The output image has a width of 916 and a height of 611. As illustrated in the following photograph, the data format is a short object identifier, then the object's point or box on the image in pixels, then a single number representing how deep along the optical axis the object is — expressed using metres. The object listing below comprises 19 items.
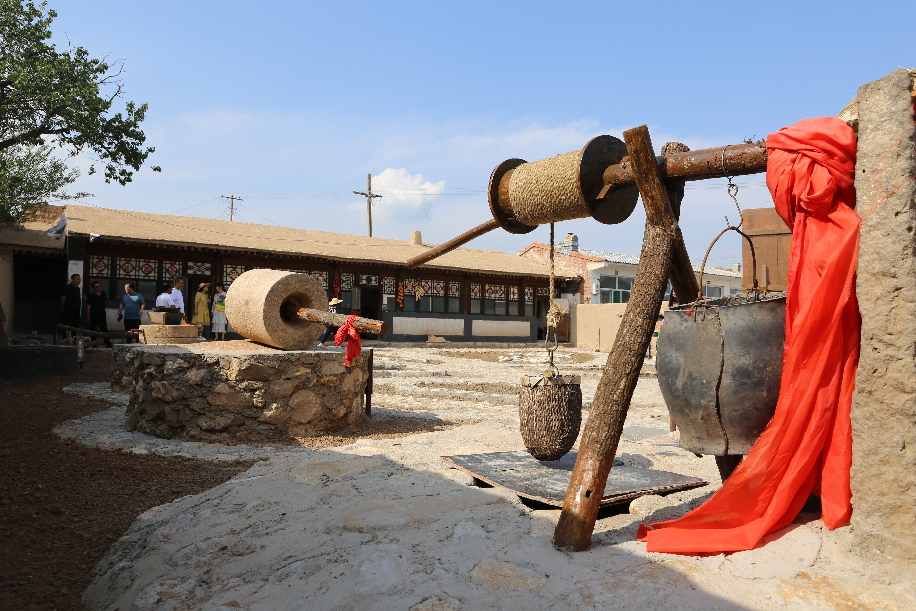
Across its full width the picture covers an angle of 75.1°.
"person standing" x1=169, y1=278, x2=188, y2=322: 10.10
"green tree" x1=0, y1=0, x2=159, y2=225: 10.31
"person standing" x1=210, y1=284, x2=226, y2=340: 12.59
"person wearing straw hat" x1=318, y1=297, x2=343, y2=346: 15.73
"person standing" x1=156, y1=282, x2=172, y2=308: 9.94
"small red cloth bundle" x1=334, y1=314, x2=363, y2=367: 5.80
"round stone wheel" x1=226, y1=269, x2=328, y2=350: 6.12
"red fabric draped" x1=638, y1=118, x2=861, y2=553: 2.17
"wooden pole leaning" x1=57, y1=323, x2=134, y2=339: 10.52
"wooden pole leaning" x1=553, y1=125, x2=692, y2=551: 2.48
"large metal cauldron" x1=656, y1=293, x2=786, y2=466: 2.33
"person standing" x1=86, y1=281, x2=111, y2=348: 12.03
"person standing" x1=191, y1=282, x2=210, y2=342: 13.25
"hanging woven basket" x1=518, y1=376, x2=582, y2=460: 3.56
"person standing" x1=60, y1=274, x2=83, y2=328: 11.09
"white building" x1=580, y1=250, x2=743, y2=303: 25.58
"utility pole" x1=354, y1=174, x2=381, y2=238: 29.20
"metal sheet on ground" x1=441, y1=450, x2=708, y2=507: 3.07
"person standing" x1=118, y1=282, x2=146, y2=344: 11.33
